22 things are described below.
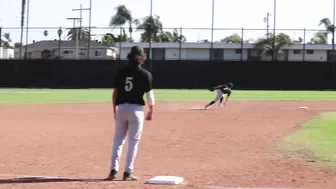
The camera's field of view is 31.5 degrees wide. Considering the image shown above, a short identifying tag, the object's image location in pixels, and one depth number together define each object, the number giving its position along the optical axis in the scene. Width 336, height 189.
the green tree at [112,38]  65.44
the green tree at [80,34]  63.79
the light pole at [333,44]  57.89
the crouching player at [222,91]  26.80
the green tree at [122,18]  66.00
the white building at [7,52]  72.25
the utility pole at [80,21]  63.74
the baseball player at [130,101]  8.32
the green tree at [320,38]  61.38
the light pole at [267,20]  60.55
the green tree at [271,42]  61.06
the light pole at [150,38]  61.27
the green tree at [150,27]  61.59
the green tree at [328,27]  58.13
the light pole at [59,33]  61.28
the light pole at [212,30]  60.56
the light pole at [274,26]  60.09
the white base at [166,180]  8.08
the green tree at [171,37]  61.97
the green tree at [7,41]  64.76
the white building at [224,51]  64.44
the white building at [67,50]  65.56
